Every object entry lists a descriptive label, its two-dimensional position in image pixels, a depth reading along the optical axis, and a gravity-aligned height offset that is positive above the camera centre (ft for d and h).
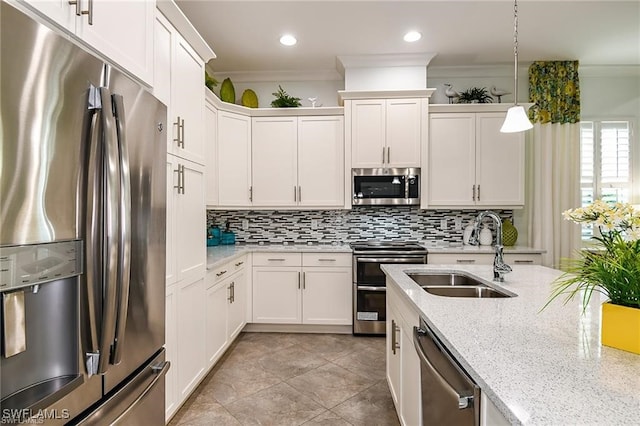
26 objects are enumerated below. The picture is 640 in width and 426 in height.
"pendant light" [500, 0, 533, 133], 6.53 +1.81
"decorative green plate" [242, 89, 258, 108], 12.13 +4.18
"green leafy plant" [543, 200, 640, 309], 2.93 -0.44
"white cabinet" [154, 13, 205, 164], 5.66 +2.38
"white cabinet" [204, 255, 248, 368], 8.05 -2.61
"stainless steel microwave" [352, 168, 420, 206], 11.53 +0.90
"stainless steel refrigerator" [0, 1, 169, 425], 2.40 -0.17
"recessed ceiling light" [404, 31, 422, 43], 10.07 +5.45
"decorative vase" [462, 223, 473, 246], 12.19 -0.83
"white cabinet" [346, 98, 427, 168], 11.46 +2.78
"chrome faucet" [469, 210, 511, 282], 5.84 -0.77
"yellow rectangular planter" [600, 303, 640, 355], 2.88 -1.04
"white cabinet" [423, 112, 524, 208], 11.55 +1.73
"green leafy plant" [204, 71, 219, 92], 9.91 +3.91
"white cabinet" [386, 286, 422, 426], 4.82 -2.56
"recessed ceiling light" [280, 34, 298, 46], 10.23 +5.44
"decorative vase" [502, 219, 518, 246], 11.89 -0.82
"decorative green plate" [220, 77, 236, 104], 11.62 +4.26
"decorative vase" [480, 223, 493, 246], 11.89 -0.92
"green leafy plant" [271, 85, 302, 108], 12.08 +4.05
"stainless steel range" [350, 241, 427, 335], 10.83 -2.39
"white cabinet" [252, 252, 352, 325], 11.26 -2.61
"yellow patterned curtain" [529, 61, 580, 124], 12.12 +4.38
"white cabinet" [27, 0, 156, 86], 3.31 +2.18
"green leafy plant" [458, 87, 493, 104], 11.85 +4.17
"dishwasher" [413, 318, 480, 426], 2.85 -1.69
